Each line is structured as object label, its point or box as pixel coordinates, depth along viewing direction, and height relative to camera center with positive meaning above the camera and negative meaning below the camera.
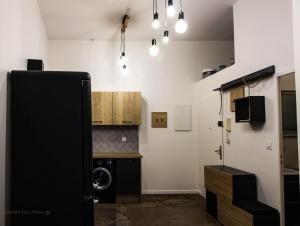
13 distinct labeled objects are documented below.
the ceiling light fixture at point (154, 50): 3.35 +1.07
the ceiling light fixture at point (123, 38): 4.36 +1.94
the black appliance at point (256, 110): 3.11 +0.18
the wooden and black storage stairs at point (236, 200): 2.84 -1.07
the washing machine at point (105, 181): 4.81 -1.17
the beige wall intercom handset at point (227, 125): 4.07 -0.02
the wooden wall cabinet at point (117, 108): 5.11 +0.37
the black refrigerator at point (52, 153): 1.81 -0.22
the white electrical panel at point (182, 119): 5.53 +0.12
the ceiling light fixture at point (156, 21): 2.84 +1.25
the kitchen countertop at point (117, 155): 4.84 -0.64
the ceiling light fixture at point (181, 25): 2.57 +1.10
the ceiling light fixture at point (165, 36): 3.16 +1.20
